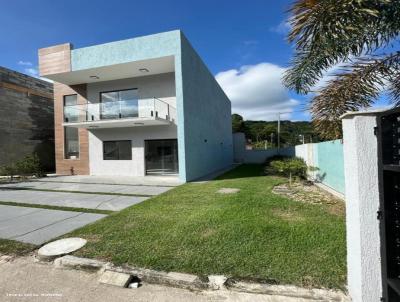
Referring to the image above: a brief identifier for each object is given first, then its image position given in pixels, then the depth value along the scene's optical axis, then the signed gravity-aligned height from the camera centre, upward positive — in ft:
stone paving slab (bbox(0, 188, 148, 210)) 25.70 -4.67
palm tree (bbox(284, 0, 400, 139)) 12.33 +5.87
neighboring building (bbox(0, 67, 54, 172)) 58.75 +10.63
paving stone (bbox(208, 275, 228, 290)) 10.27 -5.24
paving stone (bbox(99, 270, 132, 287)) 10.73 -5.29
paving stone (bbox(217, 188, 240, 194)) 31.27 -4.74
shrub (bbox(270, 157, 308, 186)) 38.68 -2.53
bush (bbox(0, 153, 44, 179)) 53.01 -1.63
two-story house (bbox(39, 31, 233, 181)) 43.52 +9.60
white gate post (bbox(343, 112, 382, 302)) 7.84 -1.67
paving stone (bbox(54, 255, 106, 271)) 12.27 -5.19
